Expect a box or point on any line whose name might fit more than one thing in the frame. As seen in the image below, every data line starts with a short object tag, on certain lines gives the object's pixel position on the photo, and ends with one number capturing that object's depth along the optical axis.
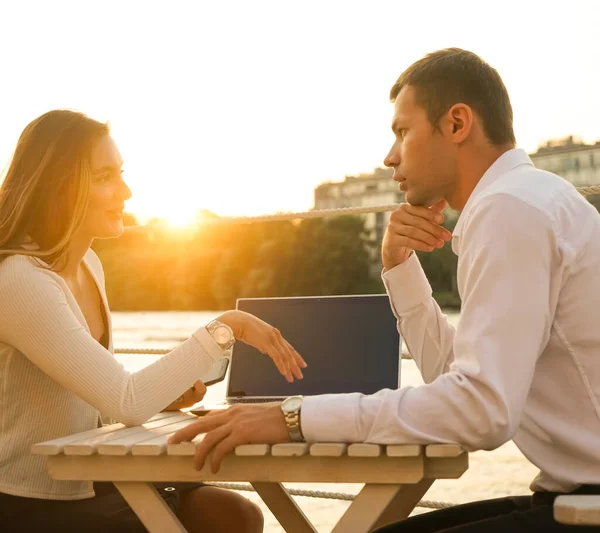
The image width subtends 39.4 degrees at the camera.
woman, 1.63
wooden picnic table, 1.27
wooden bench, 1.09
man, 1.23
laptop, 2.09
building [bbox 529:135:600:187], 23.42
